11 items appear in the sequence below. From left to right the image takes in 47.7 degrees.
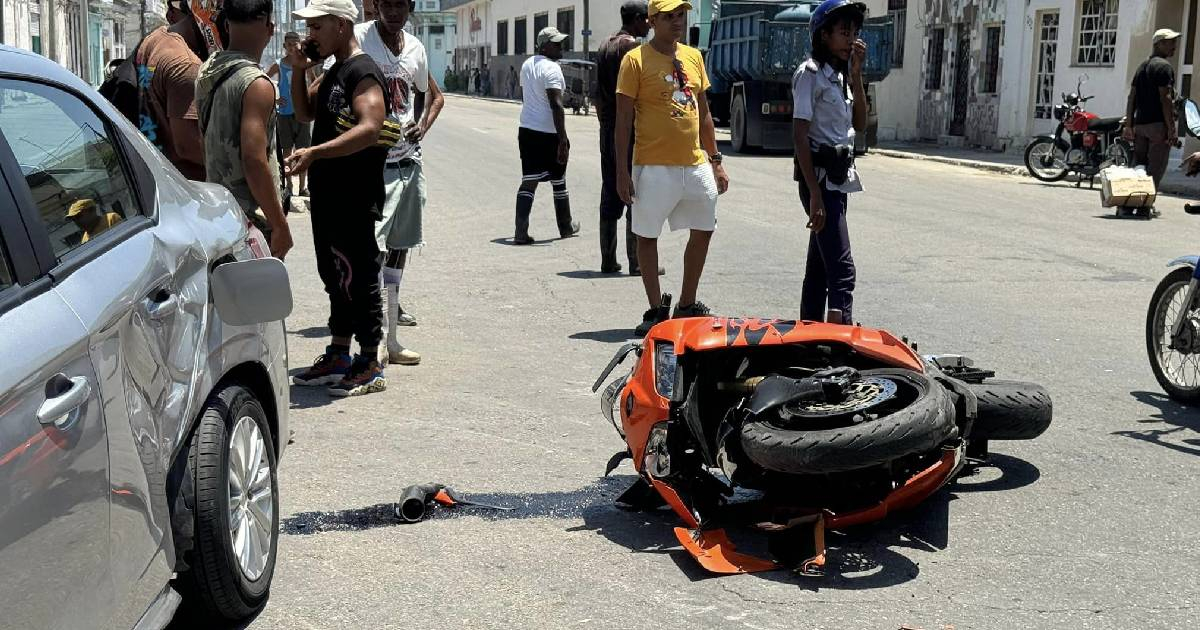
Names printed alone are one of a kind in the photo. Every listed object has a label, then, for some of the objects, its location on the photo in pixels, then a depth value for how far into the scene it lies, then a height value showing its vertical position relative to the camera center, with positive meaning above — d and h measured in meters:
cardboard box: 14.39 -0.79
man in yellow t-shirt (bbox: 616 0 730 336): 7.42 -0.26
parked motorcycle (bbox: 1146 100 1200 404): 6.09 -0.98
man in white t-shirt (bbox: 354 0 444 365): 6.86 -0.32
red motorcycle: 18.46 -0.48
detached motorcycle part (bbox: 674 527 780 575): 4.08 -1.36
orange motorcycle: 4.07 -0.98
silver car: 2.43 -0.62
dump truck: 23.33 +0.77
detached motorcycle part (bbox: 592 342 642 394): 4.79 -0.90
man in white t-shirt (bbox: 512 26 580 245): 11.75 -0.27
